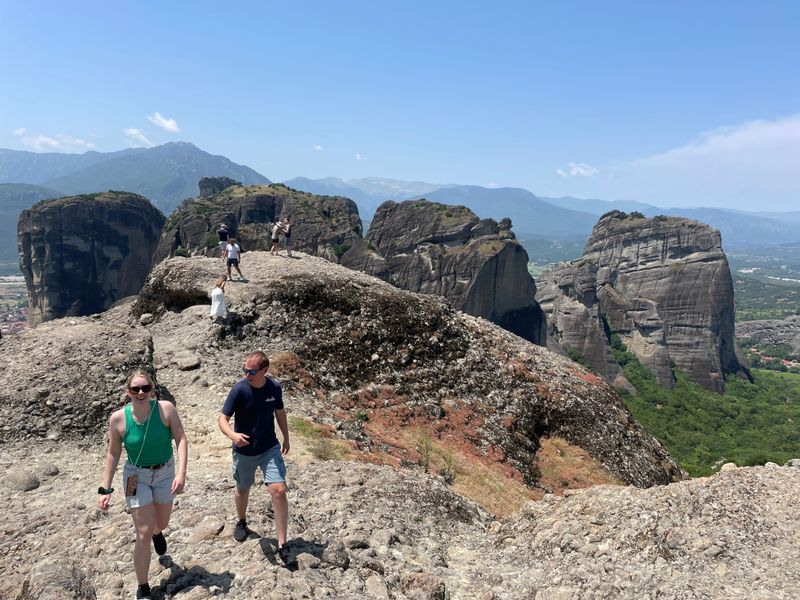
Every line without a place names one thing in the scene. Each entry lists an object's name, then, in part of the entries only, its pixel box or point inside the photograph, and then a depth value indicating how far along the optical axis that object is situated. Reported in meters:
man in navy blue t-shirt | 7.62
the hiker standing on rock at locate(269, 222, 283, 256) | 29.63
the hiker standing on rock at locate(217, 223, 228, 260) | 25.10
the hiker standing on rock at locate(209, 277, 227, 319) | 21.78
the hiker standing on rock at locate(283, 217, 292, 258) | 28.78
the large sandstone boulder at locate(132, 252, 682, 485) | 20.31
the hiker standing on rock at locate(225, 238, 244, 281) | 24.25
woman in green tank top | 6.70
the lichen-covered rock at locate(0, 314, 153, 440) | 13.09
